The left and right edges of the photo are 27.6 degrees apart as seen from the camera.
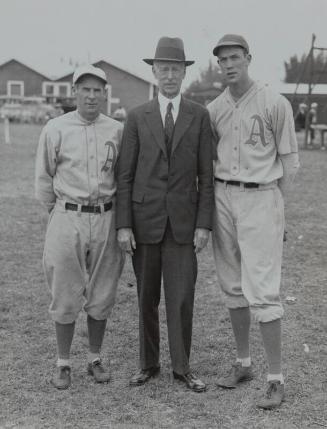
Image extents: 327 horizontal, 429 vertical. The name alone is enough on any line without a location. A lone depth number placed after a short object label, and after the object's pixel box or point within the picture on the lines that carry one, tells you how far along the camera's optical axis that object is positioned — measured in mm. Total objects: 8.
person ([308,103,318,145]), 27408
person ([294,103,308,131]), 31922
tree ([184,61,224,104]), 45500
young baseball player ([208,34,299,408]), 4266
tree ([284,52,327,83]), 64806
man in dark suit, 4328
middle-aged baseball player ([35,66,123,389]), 4367
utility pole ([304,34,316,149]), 24250
